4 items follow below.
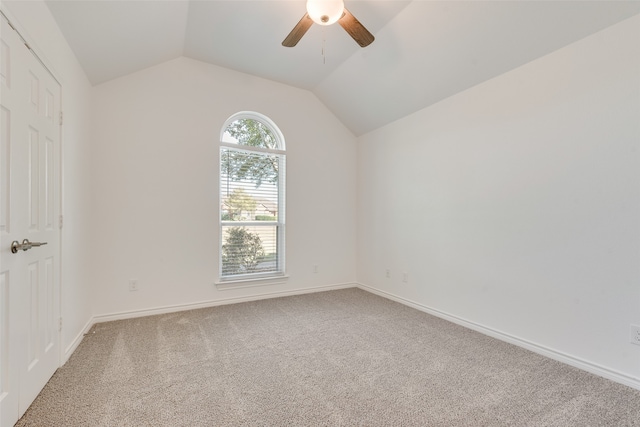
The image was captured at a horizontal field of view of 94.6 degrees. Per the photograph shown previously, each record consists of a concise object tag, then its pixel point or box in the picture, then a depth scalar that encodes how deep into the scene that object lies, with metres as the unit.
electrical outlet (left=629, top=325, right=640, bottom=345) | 1.93
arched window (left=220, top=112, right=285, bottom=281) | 3.76
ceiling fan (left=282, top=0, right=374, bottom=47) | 2.00
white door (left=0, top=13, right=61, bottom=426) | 1.45
